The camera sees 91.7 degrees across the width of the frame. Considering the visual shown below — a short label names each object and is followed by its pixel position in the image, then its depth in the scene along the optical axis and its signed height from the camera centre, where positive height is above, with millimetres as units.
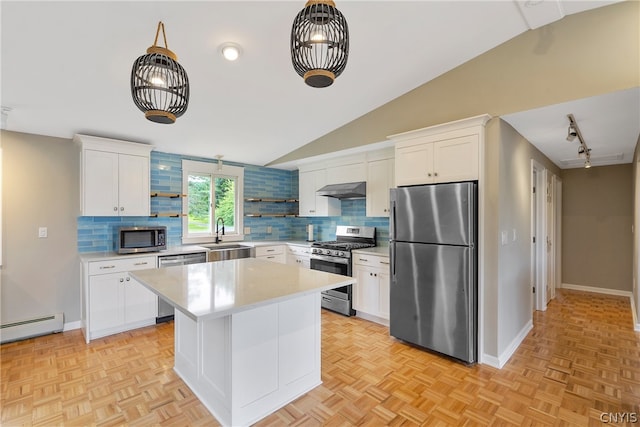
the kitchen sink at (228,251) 4125 -499
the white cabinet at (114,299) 3287 -930
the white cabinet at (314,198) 4781 +273
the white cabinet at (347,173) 4250 +604
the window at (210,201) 4512 +231
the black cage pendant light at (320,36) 1244 +737
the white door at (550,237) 4547 -341
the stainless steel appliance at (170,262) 3752 -571
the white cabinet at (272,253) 4590 -569
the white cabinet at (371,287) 3604 -859
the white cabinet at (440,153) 2750 +599
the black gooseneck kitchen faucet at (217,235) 4720 -298
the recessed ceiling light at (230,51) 2330 +1267
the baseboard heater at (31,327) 3217 -1200
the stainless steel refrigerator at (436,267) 2723 -488
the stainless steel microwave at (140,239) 3554 -281
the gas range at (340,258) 3965 -564
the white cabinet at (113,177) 3445 +451
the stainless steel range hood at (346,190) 4148 +344
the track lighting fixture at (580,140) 2730 +809
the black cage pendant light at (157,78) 1421 +647
